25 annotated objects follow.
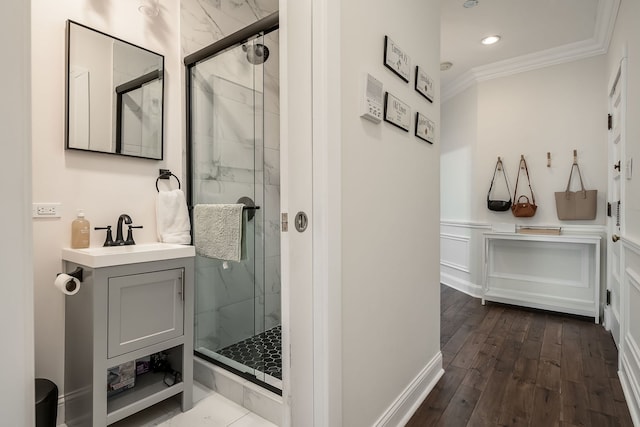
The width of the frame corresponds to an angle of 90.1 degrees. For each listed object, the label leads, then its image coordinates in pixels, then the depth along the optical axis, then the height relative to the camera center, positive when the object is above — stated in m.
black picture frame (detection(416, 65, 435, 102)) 1.74 +0.74
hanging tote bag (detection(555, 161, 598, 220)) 3.13 +0.10
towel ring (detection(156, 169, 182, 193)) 2.09 +0.25
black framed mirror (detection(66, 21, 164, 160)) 1.72 +0.69
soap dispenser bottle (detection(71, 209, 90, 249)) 1.69 -0.11
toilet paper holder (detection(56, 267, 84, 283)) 1.54 -0.30
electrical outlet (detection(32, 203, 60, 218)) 1.61 +0.01
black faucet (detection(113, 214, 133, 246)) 1.84 -0.12
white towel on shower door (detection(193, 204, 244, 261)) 1.87 -0.11
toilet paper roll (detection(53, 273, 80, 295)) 1.43 -0.32
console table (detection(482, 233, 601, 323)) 3.16 -0.63
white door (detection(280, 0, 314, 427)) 1.11 +0.04
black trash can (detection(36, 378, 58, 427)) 1.34 -0.82
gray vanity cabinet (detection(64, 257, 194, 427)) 1.46 -0.60
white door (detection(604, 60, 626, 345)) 2.25 +0.15
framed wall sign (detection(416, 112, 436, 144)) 1.76 +0.49
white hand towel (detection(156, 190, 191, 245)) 2.02 -0.04
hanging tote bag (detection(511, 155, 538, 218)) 3.45 +0.10
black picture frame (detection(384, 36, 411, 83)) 1.43 +0.72
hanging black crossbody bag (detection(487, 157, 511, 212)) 3.60 +0.12
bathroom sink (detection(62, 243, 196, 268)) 1.46 -0.21
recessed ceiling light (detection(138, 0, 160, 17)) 1.95 +1.26
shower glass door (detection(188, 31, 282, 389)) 2.15 +0.20
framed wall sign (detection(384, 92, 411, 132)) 1.43 +0.48
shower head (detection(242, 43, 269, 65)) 2.03 +1.04
